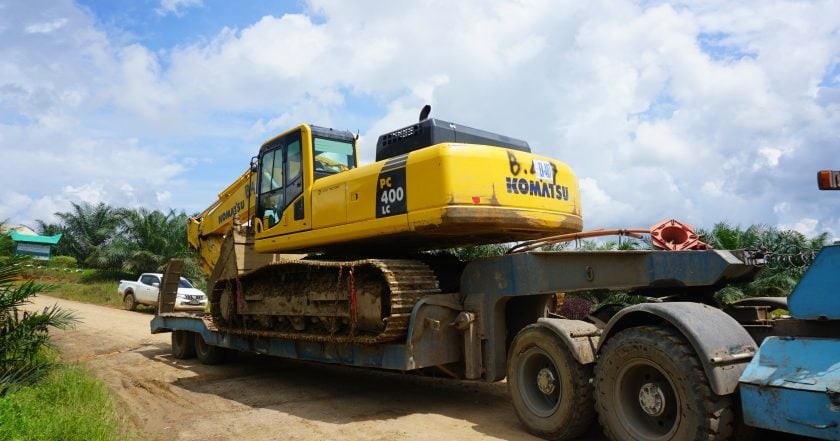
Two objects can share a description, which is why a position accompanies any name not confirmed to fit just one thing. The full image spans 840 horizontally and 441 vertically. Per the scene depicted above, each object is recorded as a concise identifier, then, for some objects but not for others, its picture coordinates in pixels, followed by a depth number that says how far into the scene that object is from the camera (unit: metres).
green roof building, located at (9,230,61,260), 40.32
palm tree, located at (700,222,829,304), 13.54
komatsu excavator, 6.76
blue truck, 4.33
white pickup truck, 20.41
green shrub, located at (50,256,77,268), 33.88
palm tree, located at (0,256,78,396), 7.83
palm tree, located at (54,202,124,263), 34.66
